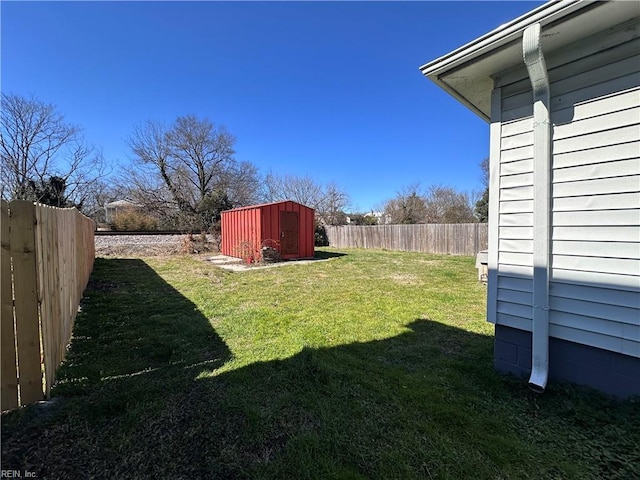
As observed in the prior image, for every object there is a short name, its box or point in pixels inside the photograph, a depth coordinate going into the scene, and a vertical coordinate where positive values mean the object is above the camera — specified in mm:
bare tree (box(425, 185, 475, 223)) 22281 +1810
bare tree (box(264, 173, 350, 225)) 30172 +3928
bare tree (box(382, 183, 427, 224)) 24000 +1835
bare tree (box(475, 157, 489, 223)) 19953 +1939
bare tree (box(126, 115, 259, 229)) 23375 +5684
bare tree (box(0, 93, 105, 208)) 16938 +4925
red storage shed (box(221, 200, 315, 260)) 11383 -9
